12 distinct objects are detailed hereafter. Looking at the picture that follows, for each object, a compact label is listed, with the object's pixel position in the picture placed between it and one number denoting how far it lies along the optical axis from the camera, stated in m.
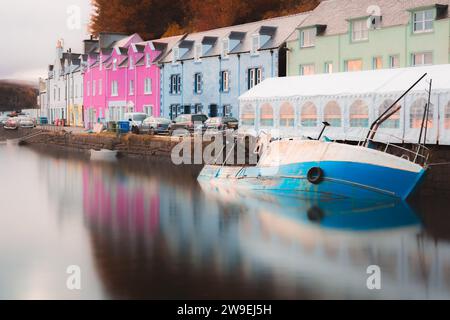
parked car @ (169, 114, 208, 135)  47.09
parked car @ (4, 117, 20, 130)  82.30
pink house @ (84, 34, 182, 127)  63.47
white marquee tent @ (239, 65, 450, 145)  29.02
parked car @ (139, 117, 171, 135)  49.59
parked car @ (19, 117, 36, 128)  83.00
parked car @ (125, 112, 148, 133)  54.54
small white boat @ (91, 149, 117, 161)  50.61
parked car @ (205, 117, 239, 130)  43.56
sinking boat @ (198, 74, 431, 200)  25.02
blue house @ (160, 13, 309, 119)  48.34
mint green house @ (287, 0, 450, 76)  37.19
